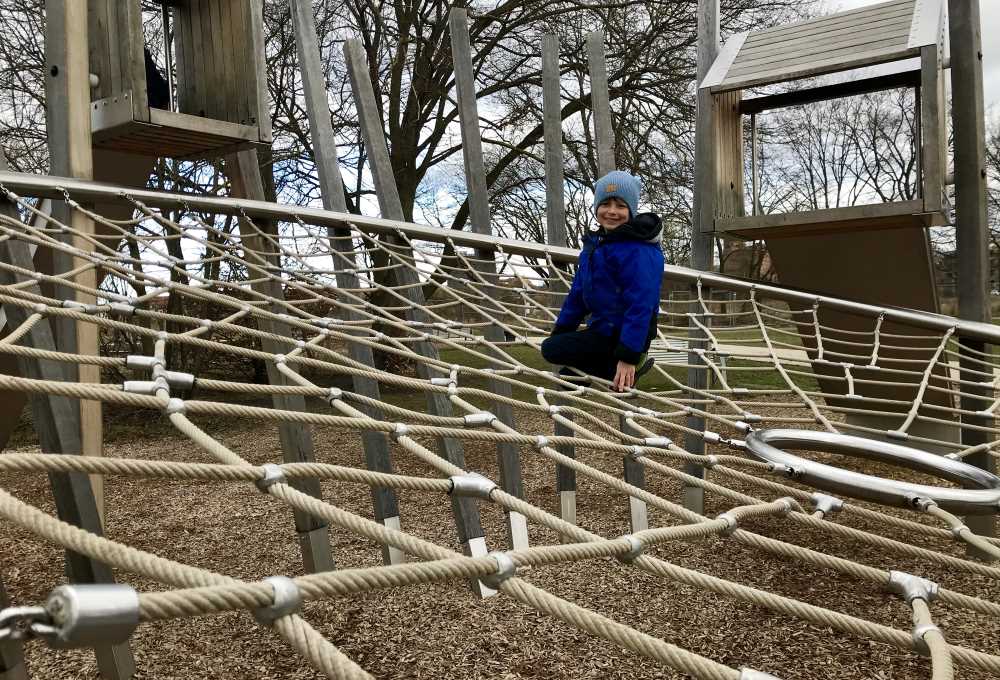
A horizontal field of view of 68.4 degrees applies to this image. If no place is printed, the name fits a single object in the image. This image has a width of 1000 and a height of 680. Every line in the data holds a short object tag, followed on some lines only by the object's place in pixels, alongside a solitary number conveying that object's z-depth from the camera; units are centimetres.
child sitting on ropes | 194
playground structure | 56
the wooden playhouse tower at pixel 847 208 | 234
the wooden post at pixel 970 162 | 247
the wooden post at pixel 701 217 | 274
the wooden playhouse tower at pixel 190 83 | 227
